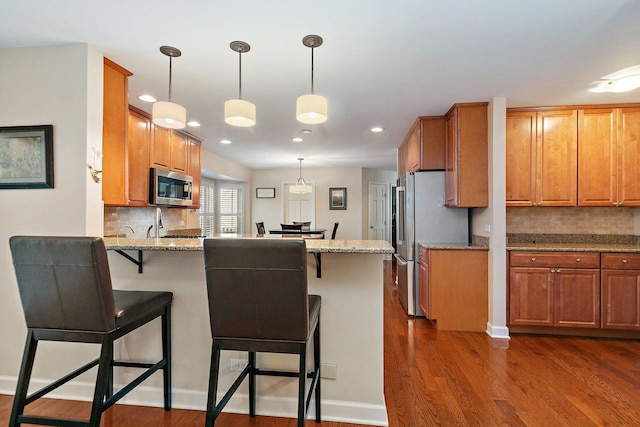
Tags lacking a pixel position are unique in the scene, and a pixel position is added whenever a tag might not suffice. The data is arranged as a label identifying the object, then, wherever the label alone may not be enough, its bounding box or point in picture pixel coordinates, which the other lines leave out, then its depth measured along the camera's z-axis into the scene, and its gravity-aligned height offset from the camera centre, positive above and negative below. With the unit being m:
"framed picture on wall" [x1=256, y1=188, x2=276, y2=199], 7.55 +0.54
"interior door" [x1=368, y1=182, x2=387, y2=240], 7.59 +0.11
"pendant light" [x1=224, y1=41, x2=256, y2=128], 1.90 +0.64
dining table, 5.02 -0.29
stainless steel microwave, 3.46 +0.33
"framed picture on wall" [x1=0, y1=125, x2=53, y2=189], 2.03 +0.38
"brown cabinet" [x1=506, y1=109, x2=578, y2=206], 3.15 +0.59
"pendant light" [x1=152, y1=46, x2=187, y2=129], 1.93 +0.64
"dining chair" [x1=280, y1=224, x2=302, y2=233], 5.29 -0.24
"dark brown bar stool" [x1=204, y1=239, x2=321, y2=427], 1.31 -0.37
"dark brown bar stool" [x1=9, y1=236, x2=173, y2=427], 1.37 -0.40
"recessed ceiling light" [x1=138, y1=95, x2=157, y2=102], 2.95 +1.14
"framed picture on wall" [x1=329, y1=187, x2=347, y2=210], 7.27 +0.41
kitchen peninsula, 1.79 -0.73
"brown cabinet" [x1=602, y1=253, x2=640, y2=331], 2.84 -0.70
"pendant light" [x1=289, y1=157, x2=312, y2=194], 6.38 +0.54
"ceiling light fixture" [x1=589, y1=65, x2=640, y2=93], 2.43 +1.14
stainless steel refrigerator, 3.57 -0.06
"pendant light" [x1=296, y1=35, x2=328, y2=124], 1.80 +0.63
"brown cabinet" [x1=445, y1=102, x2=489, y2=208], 3.17 +0.62
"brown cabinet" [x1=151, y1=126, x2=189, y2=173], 3.57 +0.81
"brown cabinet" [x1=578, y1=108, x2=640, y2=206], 3.08 +0.60
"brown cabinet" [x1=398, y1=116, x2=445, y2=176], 3.62 +0.87
